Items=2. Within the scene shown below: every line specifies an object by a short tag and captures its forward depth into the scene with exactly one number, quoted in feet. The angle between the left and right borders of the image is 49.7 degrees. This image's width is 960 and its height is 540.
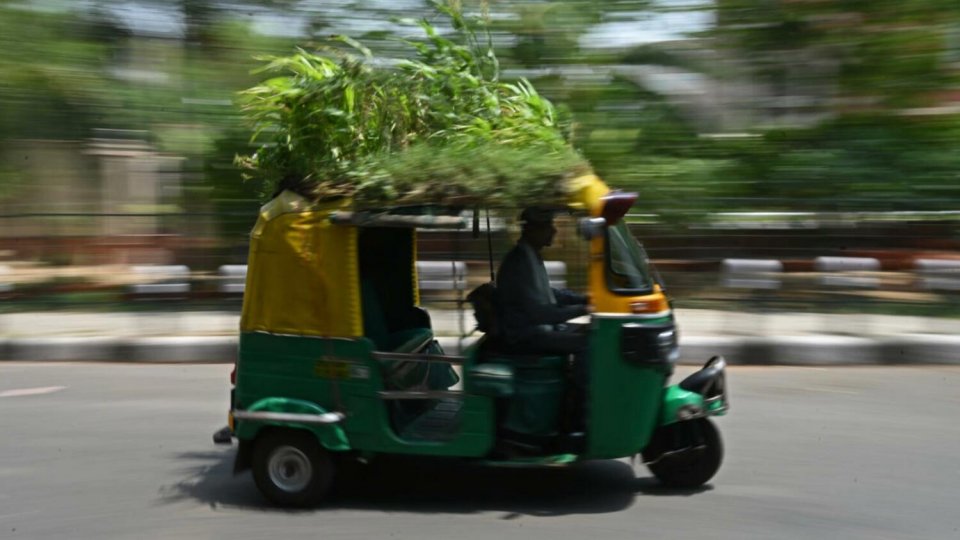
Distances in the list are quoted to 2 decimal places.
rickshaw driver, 17.51
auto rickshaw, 16.96
